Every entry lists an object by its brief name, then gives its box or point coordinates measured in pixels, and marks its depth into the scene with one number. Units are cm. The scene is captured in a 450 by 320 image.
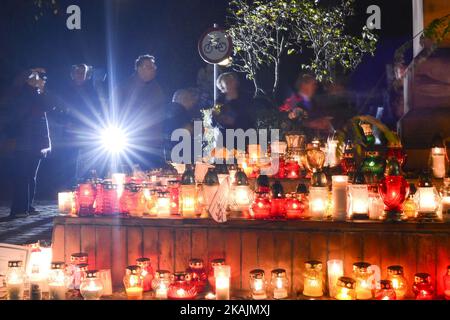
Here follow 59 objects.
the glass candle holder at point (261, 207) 380
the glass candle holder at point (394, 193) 359
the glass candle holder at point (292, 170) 511
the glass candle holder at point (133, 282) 363
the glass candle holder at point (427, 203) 357
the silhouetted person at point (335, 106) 629
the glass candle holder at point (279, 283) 353
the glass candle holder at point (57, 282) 358
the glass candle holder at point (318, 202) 373
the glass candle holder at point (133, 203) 402
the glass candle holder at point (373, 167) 383
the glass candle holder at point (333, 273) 353
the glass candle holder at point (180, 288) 351
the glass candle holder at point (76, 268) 375
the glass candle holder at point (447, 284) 336
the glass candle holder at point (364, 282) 334
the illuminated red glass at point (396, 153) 425
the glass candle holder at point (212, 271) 364
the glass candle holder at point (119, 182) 409
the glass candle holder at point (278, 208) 379
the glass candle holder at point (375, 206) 368
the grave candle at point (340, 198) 365
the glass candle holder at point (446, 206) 354
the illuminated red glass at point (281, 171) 514
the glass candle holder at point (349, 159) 468
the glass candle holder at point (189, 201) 393
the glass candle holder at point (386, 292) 332
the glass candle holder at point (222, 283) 351
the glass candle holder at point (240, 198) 392
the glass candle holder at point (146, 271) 376
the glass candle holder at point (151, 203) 407
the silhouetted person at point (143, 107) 638
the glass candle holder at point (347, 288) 328
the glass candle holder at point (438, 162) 445
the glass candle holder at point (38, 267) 363
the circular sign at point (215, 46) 808
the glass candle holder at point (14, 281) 360
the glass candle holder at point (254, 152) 527
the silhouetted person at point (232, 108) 674
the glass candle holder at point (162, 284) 362
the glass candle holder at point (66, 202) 421
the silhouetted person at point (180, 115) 681
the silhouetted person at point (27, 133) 698
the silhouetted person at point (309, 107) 656
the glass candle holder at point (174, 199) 405
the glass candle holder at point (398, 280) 341
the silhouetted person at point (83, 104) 688
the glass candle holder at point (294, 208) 374
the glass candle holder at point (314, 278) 350
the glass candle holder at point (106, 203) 405
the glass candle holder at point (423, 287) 334
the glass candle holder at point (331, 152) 500
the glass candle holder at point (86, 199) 401
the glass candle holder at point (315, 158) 427
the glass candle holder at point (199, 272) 370
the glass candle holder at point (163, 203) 400
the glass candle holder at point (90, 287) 355
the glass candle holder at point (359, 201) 367
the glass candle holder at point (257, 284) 352
